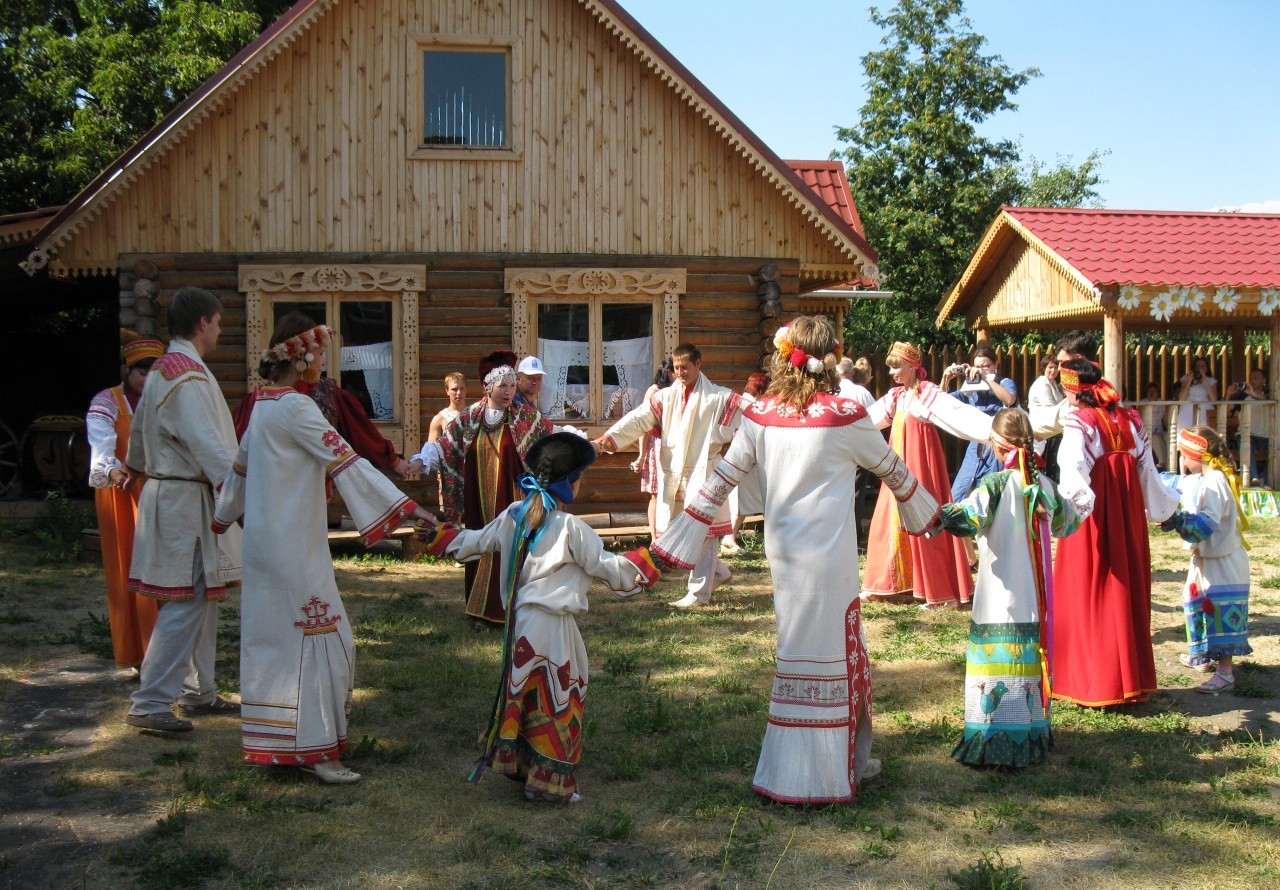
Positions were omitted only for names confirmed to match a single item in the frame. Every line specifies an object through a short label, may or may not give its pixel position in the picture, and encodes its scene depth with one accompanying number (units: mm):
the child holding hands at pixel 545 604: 4562
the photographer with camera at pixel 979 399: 9867
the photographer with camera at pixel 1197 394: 14836
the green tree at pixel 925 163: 27969
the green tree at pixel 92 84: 18500
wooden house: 11633
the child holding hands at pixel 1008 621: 4945
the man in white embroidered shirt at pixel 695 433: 8555
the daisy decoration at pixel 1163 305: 14125
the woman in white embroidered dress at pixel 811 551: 4492
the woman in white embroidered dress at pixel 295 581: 4754
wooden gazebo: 14172
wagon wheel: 13297
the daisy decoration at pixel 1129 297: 14016
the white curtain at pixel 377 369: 12086
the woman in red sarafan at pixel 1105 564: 5797
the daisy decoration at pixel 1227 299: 14434
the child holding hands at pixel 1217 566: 6270
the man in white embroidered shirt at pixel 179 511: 5367
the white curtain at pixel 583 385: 12336
